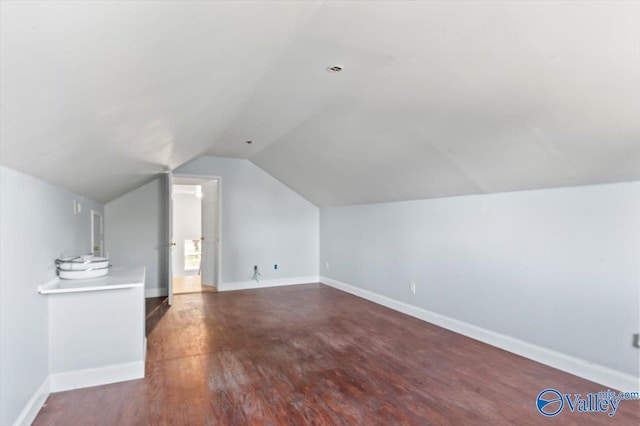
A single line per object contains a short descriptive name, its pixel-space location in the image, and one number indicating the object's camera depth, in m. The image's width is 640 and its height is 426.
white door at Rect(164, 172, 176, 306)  4.98
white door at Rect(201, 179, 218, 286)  6.54
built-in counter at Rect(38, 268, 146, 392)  2.66
